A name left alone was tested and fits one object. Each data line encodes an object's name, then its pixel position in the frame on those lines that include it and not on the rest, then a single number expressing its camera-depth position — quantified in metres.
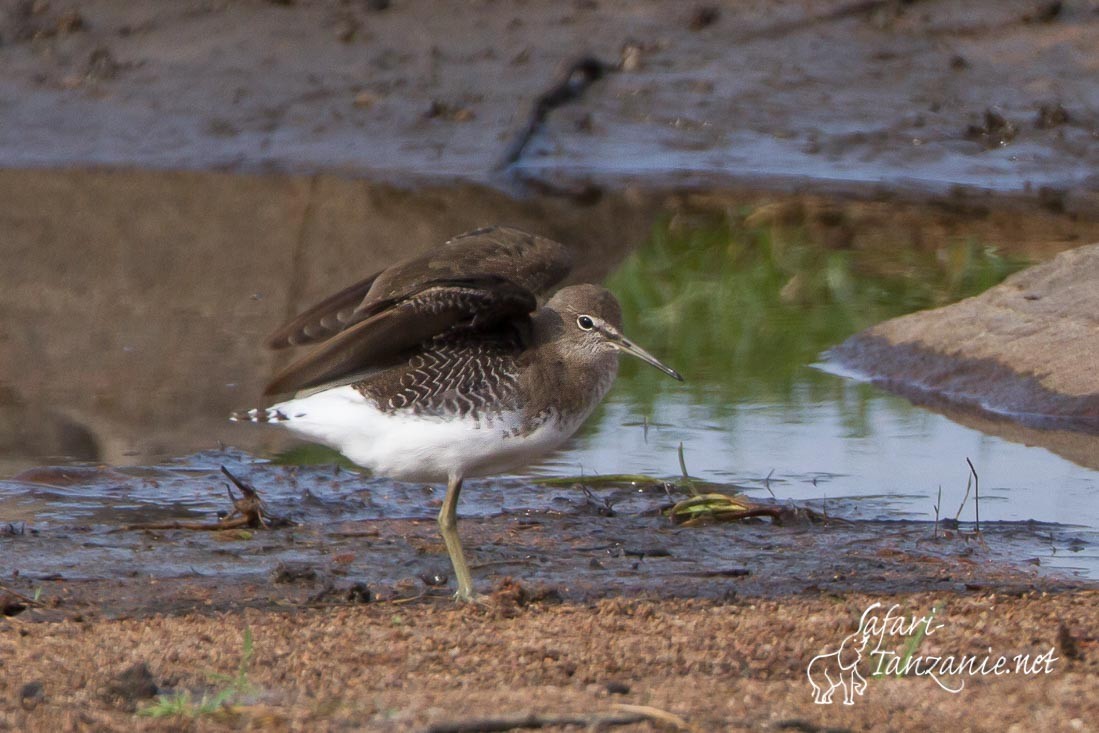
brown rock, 13.43
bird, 9.05
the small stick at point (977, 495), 10.71
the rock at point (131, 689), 6.84
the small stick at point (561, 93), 21.75
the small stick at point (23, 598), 8.68
